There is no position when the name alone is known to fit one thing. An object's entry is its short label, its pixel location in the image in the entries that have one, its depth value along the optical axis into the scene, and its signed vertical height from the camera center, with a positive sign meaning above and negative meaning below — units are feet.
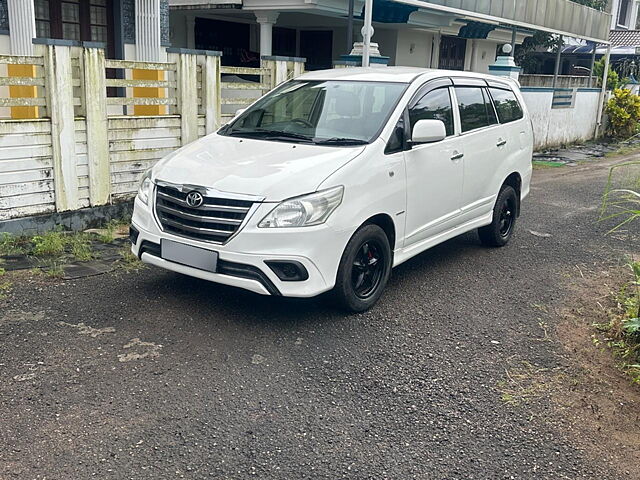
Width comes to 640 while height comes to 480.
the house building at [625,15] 122.54 +7.90
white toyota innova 15.10 -3.23
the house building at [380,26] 45.19 +1.87
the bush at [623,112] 64.54 -4.81
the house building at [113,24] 34.83 +0.72
